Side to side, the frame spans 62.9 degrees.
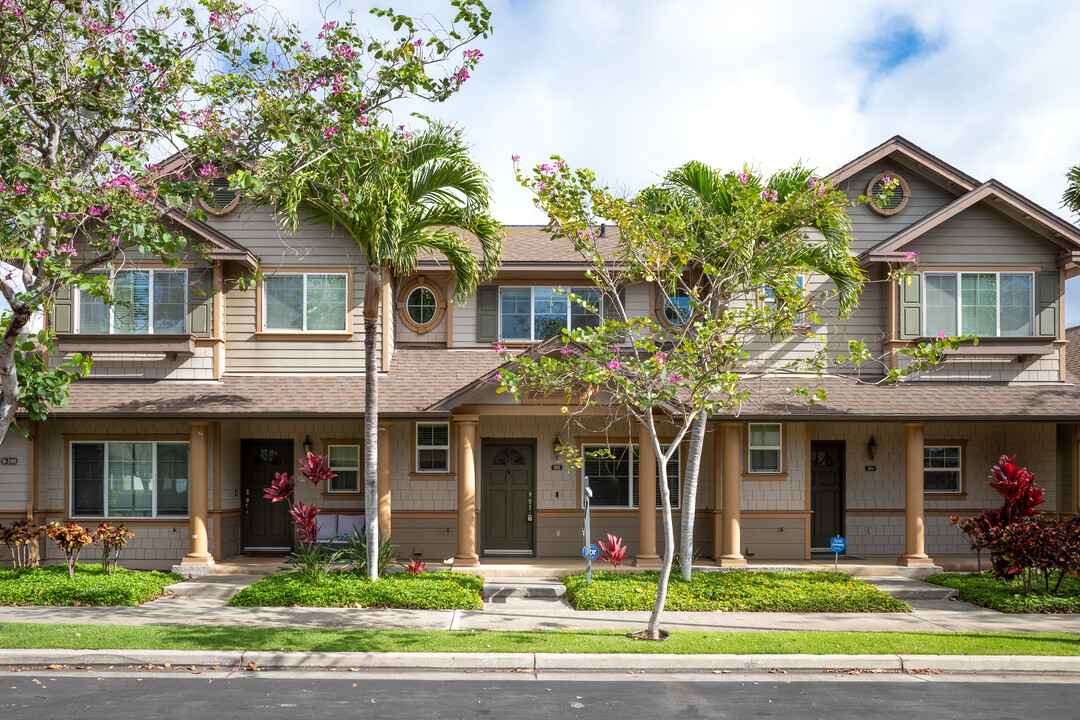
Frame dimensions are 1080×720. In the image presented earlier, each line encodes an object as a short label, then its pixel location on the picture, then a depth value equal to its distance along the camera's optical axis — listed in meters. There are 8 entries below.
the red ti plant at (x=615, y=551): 14.28
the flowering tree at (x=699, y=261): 10.66
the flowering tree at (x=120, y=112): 10.50
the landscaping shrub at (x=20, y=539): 14.27
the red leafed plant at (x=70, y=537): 13.68
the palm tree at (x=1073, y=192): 17.69
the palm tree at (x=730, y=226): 12.17
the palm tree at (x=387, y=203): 12.06
